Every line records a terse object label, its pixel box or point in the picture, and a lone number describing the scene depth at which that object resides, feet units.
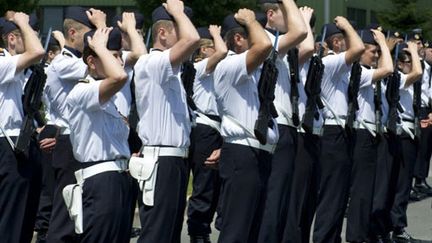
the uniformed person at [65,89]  32.01
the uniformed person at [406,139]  43.78
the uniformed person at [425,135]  55.02
